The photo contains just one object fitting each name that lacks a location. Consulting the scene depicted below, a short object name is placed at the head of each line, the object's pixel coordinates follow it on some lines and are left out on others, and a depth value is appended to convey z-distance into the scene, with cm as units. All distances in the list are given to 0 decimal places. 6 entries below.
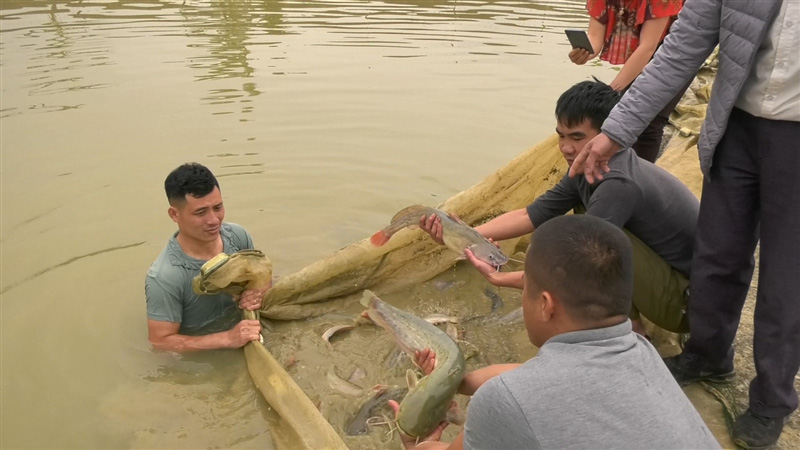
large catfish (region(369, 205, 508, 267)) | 379
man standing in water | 375
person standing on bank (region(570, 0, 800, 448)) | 249
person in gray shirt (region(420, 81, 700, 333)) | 323
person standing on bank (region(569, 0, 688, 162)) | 396
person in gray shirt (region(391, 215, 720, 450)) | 174
